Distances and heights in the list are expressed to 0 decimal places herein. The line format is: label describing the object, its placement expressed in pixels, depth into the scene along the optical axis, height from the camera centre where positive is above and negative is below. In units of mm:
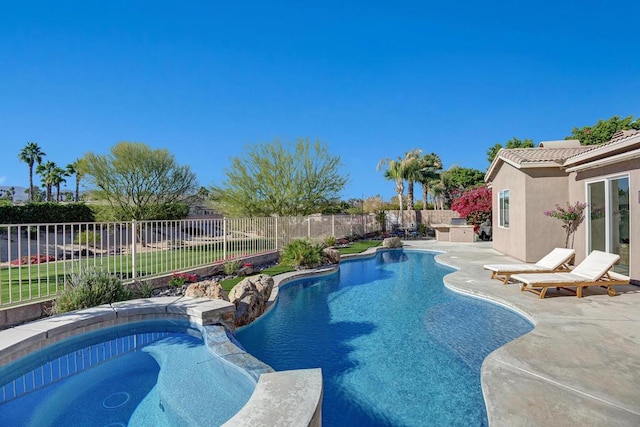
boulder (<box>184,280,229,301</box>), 6795 -1588
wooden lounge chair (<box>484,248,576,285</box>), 8711 -1540
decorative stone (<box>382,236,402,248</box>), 19047 -1782
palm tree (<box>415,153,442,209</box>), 32241 +4021
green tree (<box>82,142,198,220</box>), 20703 +2442
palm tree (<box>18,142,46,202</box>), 49875 +9350
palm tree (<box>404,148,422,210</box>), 30531 +4114
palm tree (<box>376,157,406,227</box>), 30794 +3769
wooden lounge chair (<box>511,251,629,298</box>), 7281 -1552
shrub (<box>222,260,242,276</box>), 10523 -1703
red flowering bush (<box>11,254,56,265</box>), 9331 -1281
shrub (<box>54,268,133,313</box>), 6152 -1460
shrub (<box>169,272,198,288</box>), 8570 -1705
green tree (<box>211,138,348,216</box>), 20000 +2151
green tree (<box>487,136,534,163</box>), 31664 +6411
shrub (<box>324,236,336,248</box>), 18506 -1588
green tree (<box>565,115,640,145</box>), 25641 +6509
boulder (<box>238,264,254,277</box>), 10727 -1843
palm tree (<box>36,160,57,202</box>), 49219 +6652
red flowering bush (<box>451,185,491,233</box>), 20531 +300
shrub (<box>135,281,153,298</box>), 7566 -1720
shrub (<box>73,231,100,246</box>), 17131 -1156
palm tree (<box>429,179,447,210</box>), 38456 +2348
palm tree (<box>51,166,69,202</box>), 49278 +6027
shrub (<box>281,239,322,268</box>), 12180 -1558
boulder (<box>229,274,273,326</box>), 6418 -1715
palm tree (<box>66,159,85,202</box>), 49875 +6831
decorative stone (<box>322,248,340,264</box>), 13292 -1751
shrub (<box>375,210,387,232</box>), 27375 -499
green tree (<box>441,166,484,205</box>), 40000 +3921
